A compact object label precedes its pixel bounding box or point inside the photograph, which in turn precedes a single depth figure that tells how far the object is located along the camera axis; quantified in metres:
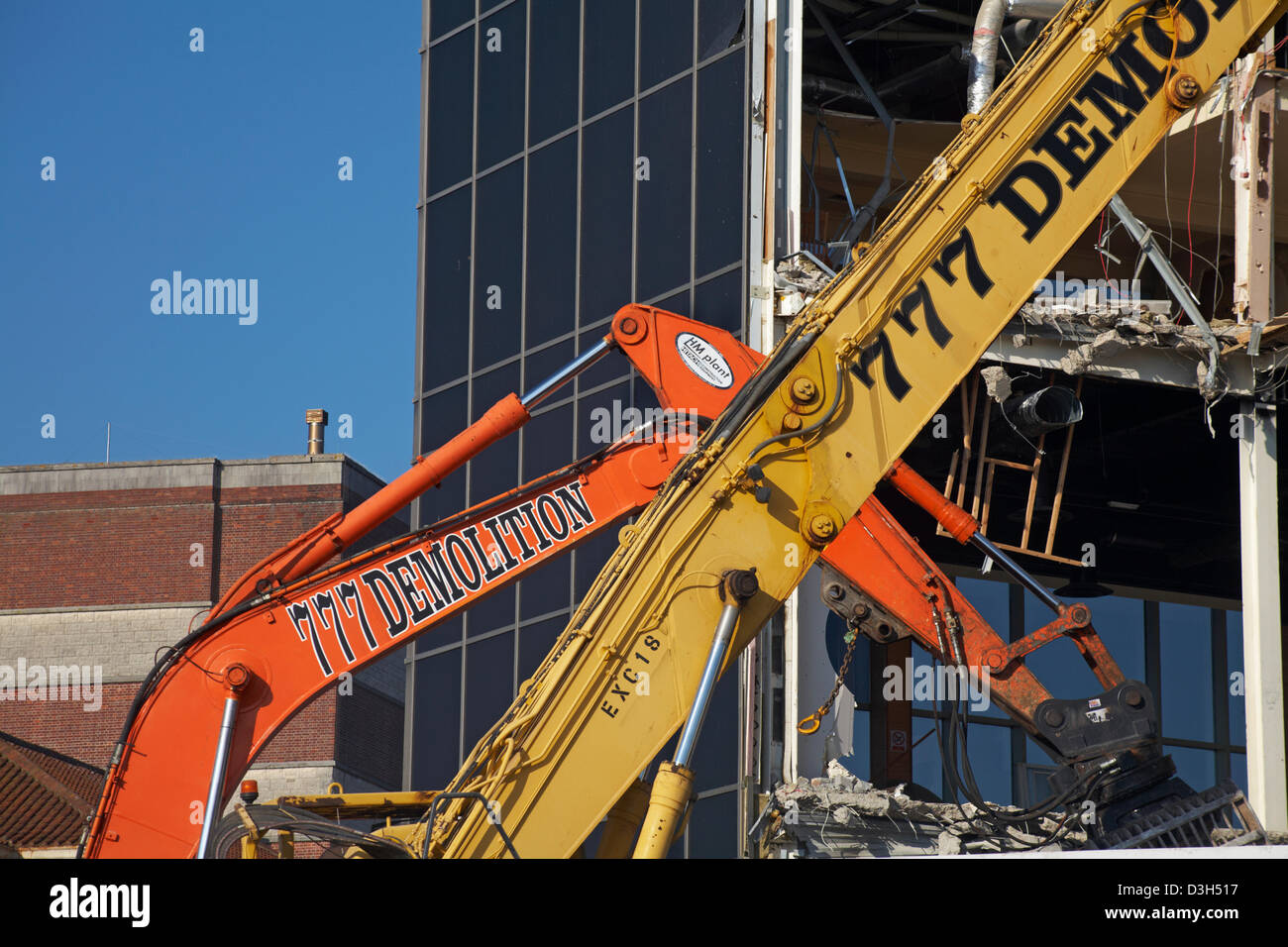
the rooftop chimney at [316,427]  48.62
